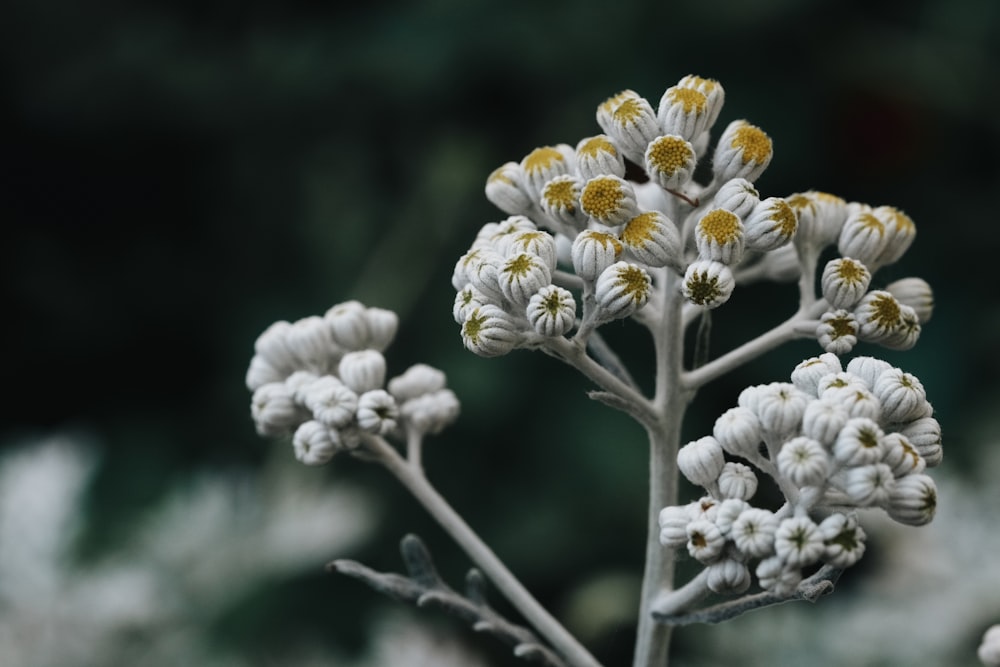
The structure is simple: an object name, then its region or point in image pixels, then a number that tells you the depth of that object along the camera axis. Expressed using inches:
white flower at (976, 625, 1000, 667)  12.1
